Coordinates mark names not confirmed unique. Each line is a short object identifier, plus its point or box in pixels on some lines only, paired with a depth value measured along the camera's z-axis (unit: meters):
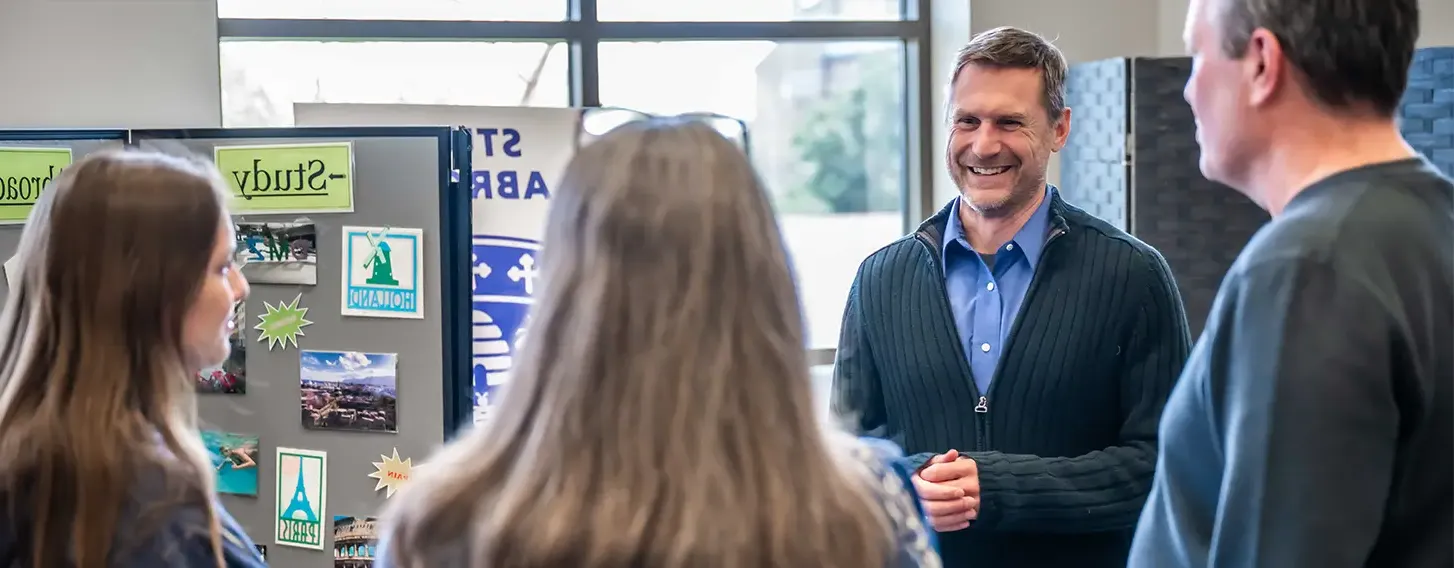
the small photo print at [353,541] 2.06
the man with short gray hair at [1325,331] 0.93
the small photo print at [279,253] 2.03
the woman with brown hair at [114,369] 1.11
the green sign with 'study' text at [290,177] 2.01
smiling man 1.61
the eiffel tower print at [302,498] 2.06
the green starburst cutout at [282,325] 2.05
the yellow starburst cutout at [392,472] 2.05
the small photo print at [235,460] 2.07
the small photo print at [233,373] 2.06
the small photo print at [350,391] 2.03
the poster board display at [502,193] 2.39
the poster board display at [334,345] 2.00
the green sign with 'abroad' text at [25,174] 2.05
